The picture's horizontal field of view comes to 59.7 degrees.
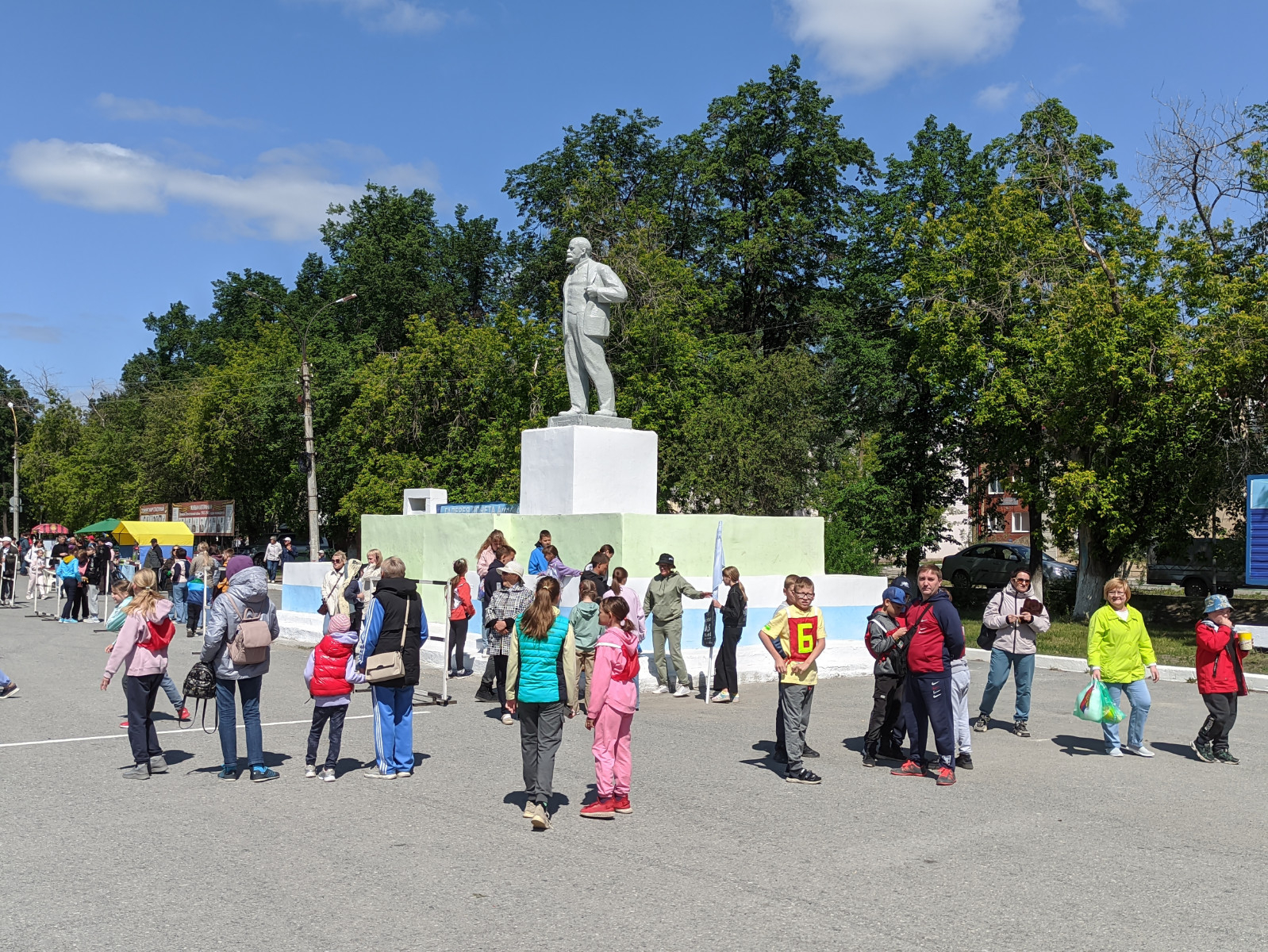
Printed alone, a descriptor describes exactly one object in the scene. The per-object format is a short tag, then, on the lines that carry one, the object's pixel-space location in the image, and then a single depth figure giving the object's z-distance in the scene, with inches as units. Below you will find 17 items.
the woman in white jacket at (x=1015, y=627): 412.2
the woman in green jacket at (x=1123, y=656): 391.9
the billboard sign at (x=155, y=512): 1908.2
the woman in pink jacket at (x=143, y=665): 327.9
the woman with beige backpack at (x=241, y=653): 325.1
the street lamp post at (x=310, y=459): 1158.3
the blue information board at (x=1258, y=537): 684.7
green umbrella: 1388.9
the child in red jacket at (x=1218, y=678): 380.2
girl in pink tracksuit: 291.6
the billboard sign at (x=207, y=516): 1726.1
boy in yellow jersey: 335.3
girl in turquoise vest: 288.0
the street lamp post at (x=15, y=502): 2117.1
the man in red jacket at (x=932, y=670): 343.6
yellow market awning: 1472.7
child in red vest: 327.3
